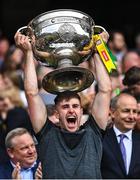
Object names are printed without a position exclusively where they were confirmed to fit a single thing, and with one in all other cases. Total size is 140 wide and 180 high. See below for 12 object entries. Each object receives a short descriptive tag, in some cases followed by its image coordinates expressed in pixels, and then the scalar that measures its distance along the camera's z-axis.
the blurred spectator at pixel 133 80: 10.22
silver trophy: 7.99
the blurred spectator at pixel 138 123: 9.62
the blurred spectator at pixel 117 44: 14.90
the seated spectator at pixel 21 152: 8.98
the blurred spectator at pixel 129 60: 12.33
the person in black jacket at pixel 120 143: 8.94
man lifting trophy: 7.85
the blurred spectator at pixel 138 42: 16.25
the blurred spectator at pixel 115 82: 11.04
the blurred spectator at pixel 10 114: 10.11
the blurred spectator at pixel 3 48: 15.77
